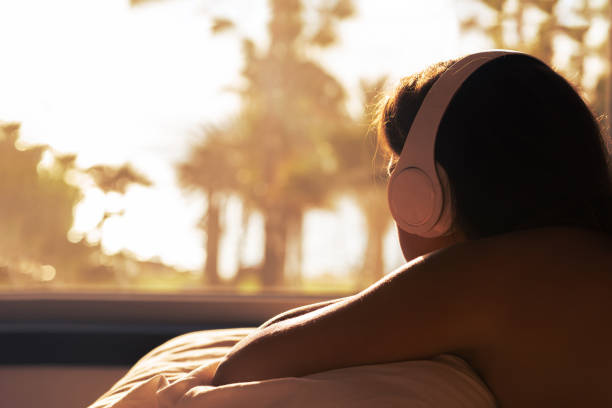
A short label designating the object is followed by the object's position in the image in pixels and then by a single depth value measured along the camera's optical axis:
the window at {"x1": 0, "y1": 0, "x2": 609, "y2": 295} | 2.56
